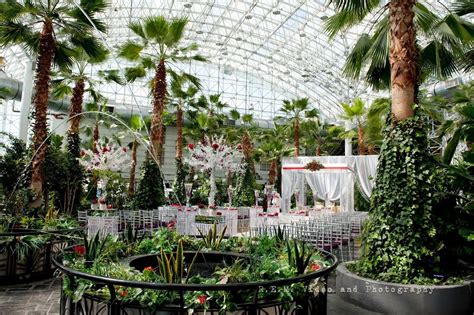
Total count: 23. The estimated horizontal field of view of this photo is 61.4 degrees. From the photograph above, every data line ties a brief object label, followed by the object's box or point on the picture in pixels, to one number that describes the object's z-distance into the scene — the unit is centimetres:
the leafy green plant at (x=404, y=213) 461
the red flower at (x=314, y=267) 328
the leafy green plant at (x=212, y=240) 465
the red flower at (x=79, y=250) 354
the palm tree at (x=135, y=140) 1819
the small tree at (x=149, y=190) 1233
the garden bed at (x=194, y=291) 253
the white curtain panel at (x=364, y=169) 1379
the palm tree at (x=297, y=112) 1995
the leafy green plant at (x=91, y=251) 335
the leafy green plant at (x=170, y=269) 281
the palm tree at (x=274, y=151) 2216
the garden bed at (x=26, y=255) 530
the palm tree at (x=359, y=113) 1628
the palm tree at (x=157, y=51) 1123
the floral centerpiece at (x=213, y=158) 1268
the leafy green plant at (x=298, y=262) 301
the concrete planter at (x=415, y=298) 424
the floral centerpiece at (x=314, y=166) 1401
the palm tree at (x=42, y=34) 827
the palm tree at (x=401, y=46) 497
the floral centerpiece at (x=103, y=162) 1216
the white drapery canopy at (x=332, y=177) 1405
